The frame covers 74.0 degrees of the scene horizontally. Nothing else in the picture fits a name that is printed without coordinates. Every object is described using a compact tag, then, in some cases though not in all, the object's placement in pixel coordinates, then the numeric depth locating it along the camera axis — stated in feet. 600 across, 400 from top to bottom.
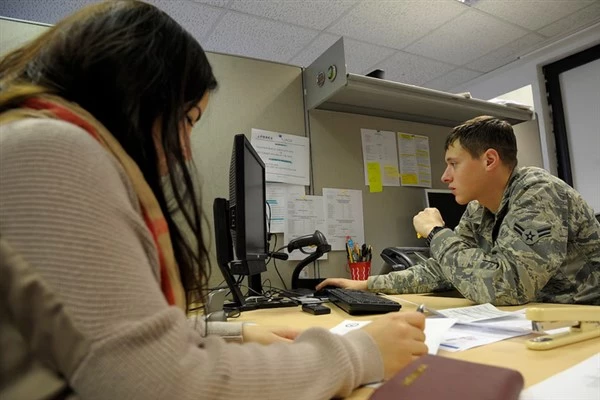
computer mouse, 4.15
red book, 1.31
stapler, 1.97
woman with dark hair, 0.97
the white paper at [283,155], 5.09
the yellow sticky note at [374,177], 5.81
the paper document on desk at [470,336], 2.03
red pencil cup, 5.25
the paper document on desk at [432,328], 2.00
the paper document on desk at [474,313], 2.55
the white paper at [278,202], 5.03
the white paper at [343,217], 5.40
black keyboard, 3.06
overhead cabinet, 4.93
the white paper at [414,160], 6.12
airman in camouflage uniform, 3.35
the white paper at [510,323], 2.29
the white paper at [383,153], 5.86
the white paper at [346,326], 2.45
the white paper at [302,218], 5.08
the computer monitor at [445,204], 6.16
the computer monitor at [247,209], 3.48
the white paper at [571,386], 1.35
